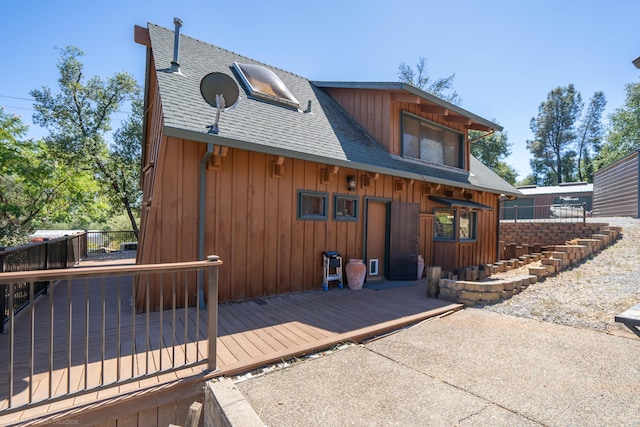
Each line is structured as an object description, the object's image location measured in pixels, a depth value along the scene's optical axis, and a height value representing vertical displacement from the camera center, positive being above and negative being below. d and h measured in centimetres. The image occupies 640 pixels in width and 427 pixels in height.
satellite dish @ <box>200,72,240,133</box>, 430 +182
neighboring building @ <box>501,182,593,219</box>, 1925 +146
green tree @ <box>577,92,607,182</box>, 2906 +869
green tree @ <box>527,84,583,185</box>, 2969 +904
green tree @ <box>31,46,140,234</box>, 1391 +476
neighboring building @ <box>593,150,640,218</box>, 1164 +145
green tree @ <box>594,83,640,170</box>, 2319 +760
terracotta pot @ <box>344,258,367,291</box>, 579 -111
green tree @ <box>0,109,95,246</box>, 937 +101
